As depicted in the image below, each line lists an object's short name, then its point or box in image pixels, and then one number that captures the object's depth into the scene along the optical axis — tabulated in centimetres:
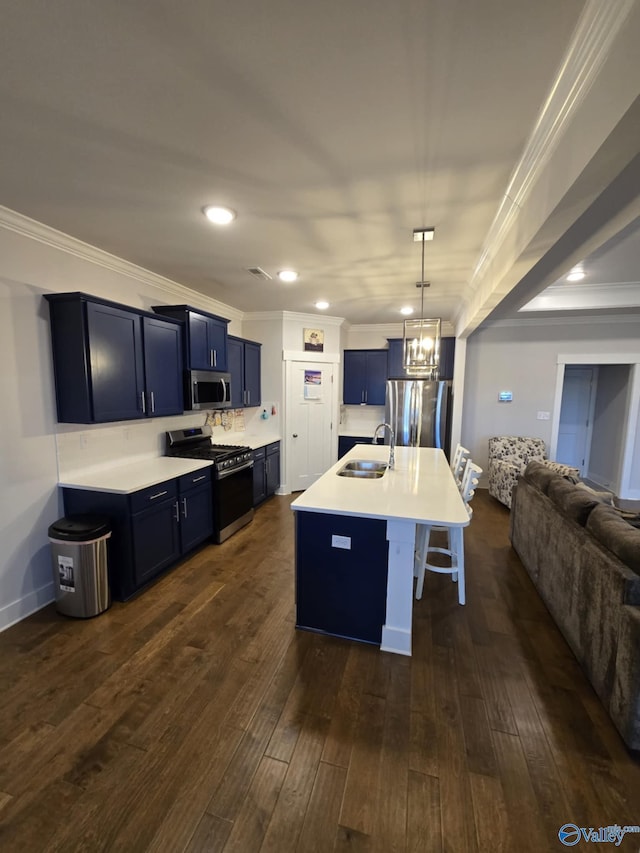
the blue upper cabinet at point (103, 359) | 253
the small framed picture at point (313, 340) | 534
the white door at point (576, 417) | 638
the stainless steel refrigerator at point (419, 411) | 543
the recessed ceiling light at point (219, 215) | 223
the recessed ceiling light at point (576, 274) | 357
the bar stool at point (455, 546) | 259
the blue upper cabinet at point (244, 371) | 451
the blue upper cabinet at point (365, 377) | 593
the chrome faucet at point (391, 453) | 321
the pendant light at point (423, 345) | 302
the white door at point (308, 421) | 522
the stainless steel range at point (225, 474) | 358
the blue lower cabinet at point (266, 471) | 454
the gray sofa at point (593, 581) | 160
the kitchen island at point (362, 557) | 207
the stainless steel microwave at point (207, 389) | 359
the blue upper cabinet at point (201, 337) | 349
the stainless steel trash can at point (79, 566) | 240
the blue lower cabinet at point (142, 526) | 258
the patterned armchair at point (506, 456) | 478
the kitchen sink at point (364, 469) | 316
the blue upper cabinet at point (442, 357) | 556
